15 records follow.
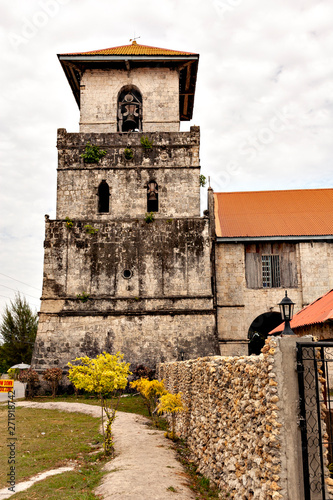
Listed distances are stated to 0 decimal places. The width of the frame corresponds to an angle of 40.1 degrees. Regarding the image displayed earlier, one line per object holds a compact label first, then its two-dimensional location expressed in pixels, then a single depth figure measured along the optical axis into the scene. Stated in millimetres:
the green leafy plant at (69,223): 20234
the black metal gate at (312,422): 4742
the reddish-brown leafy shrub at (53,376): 18094
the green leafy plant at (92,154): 20844
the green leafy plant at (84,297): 19484
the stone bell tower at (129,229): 19172
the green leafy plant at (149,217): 20189
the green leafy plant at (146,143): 20938
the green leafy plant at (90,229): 20172
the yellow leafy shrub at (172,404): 10570
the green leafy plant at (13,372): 26688
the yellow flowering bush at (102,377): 9711
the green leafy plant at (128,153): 20844
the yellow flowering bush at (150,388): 12703
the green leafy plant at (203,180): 21266
